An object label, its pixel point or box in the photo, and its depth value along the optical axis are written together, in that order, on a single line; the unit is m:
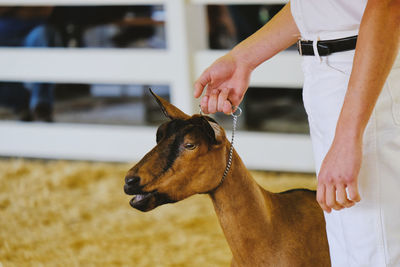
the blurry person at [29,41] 6.73
